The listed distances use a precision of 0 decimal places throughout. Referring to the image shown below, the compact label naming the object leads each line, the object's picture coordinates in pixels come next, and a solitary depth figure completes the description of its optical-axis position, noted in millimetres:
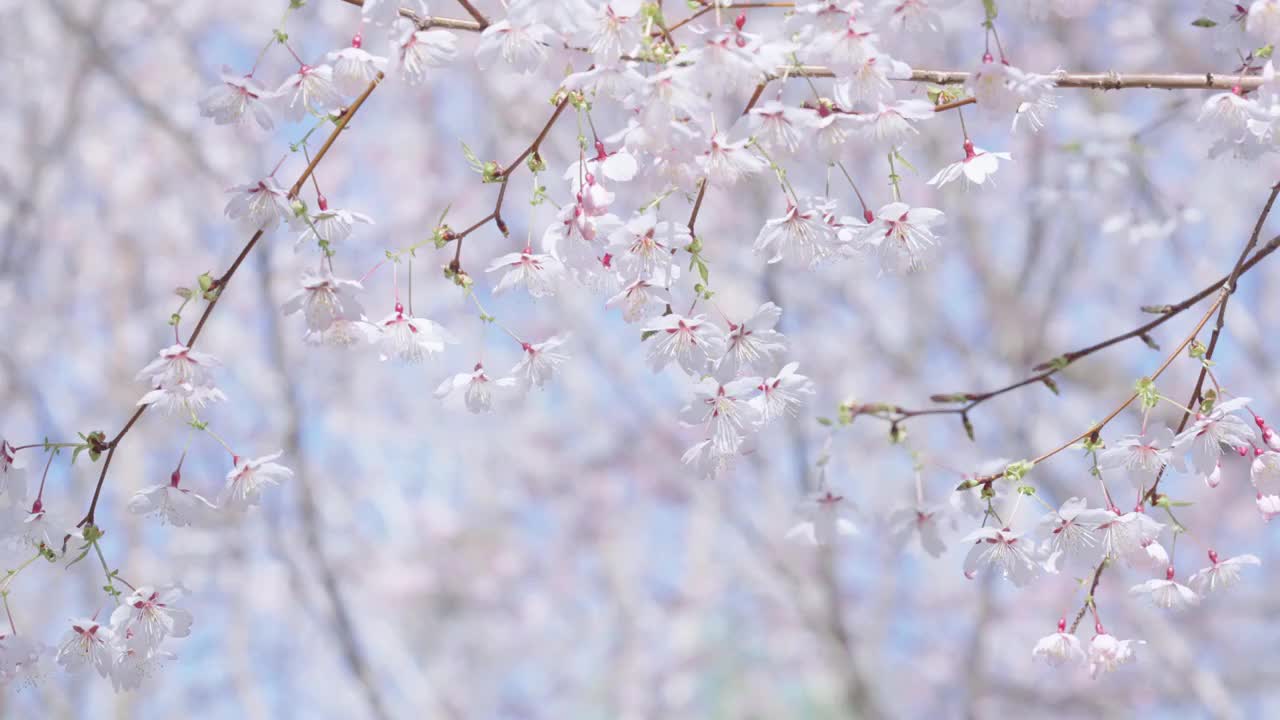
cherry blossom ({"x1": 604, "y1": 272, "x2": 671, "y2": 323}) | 2342
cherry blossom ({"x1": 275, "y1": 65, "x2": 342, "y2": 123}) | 2343
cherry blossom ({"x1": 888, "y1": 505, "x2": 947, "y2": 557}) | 2479
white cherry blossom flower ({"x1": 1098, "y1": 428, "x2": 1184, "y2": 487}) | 2359
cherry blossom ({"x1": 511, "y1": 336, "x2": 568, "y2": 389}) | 2383
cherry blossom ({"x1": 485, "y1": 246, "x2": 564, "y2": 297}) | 2370
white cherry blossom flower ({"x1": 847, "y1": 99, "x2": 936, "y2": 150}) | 2322
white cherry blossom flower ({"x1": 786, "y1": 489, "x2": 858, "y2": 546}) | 2490
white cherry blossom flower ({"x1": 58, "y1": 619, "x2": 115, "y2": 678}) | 2381
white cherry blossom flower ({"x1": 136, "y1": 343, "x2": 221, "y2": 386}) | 2351
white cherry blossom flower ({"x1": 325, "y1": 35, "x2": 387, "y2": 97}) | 2343
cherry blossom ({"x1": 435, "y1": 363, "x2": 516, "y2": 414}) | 2391
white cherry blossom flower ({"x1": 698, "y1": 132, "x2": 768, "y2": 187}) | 2321
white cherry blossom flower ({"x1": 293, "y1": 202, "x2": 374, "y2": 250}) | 2365
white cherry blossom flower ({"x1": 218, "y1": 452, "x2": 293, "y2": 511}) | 2384
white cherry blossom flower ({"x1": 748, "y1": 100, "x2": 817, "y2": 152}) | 2317
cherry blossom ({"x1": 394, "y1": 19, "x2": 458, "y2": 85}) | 2331
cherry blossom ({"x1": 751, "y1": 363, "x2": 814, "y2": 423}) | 2361
